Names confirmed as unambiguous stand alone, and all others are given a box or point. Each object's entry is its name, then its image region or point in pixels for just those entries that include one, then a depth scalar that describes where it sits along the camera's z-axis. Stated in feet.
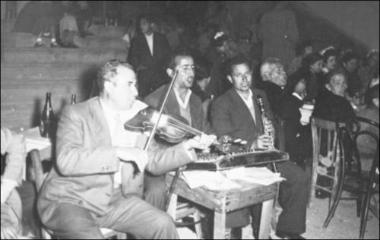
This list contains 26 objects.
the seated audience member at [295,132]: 15.79
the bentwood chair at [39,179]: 9.15
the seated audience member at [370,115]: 16.26
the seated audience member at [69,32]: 29.04
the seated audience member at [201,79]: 18.92
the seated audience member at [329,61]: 25.60
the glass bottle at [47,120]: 12.80
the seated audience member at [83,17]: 31.23
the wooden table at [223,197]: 9.45
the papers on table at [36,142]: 11.74
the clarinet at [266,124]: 11.89
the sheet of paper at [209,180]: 9.68
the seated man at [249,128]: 13.03
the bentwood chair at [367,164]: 13.57
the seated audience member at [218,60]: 23.53
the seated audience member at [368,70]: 31.65
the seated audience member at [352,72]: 28.99
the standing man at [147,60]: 23.09
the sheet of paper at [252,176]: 10.21
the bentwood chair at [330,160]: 14.17
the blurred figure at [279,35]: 34.94
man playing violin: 8.68
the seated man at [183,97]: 13.42
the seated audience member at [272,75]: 16.16
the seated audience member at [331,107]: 16.20
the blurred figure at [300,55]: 30.40
